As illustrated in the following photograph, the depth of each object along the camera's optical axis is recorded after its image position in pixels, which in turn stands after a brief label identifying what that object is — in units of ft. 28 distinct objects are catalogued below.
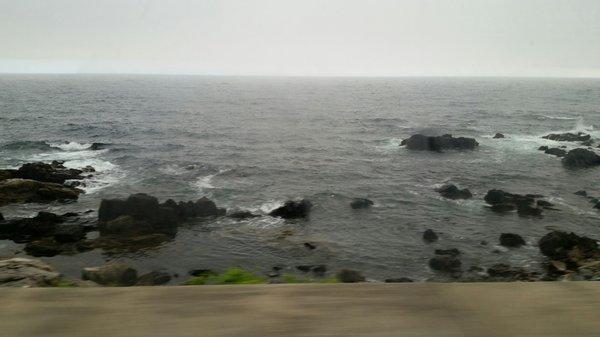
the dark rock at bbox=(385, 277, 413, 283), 40.33
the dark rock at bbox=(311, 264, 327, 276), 43.86
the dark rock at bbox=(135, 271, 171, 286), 37.72
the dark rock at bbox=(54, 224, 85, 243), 50.01
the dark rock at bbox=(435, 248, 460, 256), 48.51
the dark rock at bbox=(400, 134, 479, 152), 121.39
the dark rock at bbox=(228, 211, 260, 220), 60.35
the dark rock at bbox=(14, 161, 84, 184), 74.95
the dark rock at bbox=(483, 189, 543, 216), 63.98
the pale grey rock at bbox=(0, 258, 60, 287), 18.98
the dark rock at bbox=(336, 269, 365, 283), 37.87
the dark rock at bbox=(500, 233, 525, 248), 51.06
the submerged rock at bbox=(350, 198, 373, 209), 66.85
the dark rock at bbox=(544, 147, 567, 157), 108.65
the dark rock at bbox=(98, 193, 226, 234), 52.65
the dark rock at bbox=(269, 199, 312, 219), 61.77
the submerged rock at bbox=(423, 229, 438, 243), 52.95
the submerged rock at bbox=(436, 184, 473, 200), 72.02
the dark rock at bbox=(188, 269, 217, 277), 42.72
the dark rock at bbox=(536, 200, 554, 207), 67.00
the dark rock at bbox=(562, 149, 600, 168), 97.09
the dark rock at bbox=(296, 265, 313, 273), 44.34
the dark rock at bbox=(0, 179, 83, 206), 65.41
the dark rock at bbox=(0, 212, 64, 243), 50.92
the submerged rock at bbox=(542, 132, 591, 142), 132.26
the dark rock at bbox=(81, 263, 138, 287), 31.50
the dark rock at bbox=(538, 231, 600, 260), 46.16
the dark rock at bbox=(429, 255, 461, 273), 45.03
